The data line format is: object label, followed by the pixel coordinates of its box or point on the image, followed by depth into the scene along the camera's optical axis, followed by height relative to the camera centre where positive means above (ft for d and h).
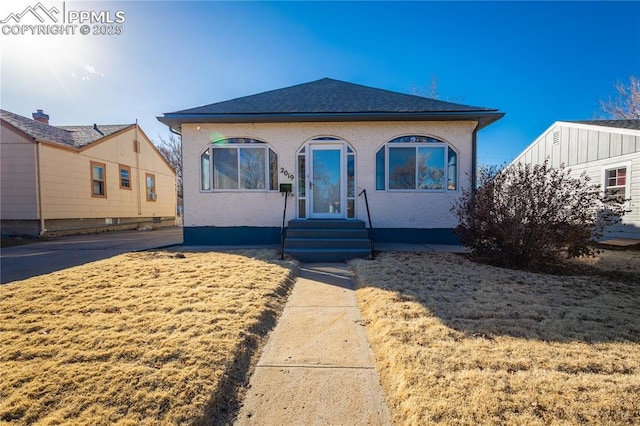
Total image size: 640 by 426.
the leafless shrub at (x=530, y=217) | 17.39 -0.93
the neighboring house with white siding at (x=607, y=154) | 29.68 +6.12
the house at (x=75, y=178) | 35.29 +4.24
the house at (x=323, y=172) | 26.91 +3.24
